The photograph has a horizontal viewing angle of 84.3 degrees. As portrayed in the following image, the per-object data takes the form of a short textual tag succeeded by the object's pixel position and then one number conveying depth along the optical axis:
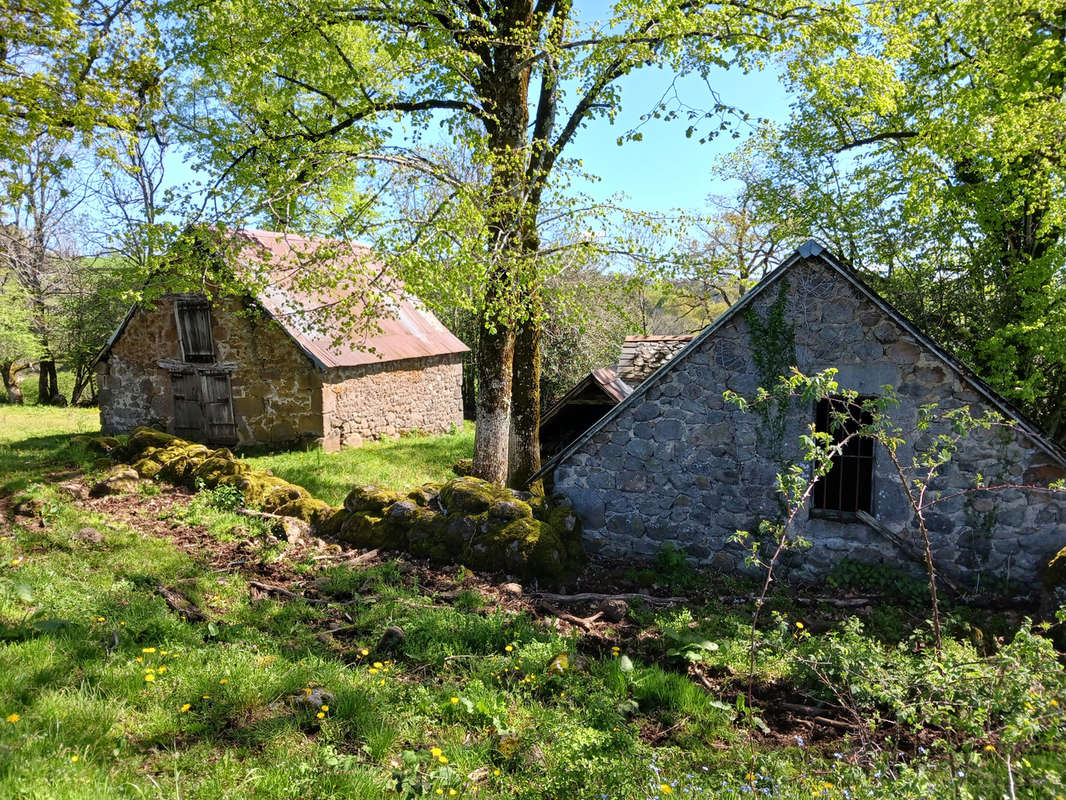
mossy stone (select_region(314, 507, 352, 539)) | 8.60
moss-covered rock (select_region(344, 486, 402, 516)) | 8.61
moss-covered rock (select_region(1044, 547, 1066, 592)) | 6.43
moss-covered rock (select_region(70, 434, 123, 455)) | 12.01
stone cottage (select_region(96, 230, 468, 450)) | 14.97
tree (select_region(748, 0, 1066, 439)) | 10.12
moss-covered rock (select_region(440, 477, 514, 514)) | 8.15
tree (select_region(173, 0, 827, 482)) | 8.80
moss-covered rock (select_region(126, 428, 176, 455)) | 11.47
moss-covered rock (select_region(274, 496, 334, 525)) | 8.91
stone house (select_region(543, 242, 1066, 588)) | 6.79
